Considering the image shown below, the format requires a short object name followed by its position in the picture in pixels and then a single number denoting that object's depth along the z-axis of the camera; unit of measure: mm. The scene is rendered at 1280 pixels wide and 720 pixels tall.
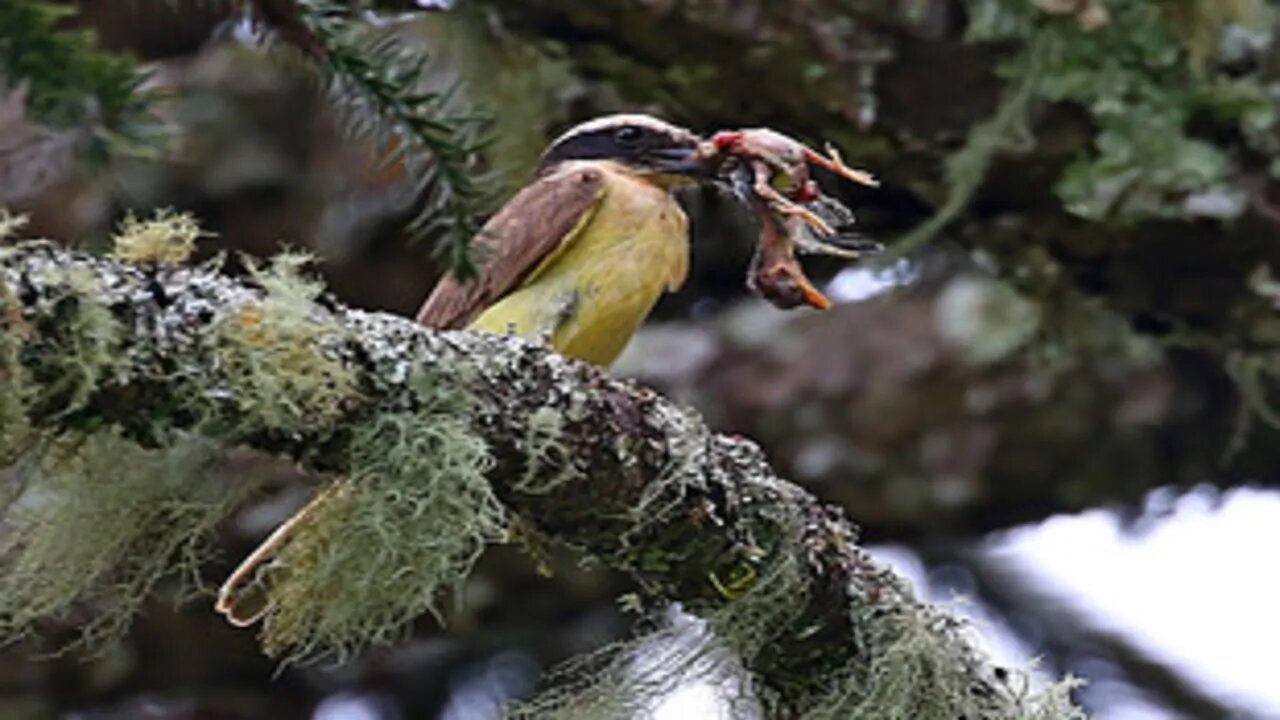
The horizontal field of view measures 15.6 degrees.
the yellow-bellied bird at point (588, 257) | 6898
